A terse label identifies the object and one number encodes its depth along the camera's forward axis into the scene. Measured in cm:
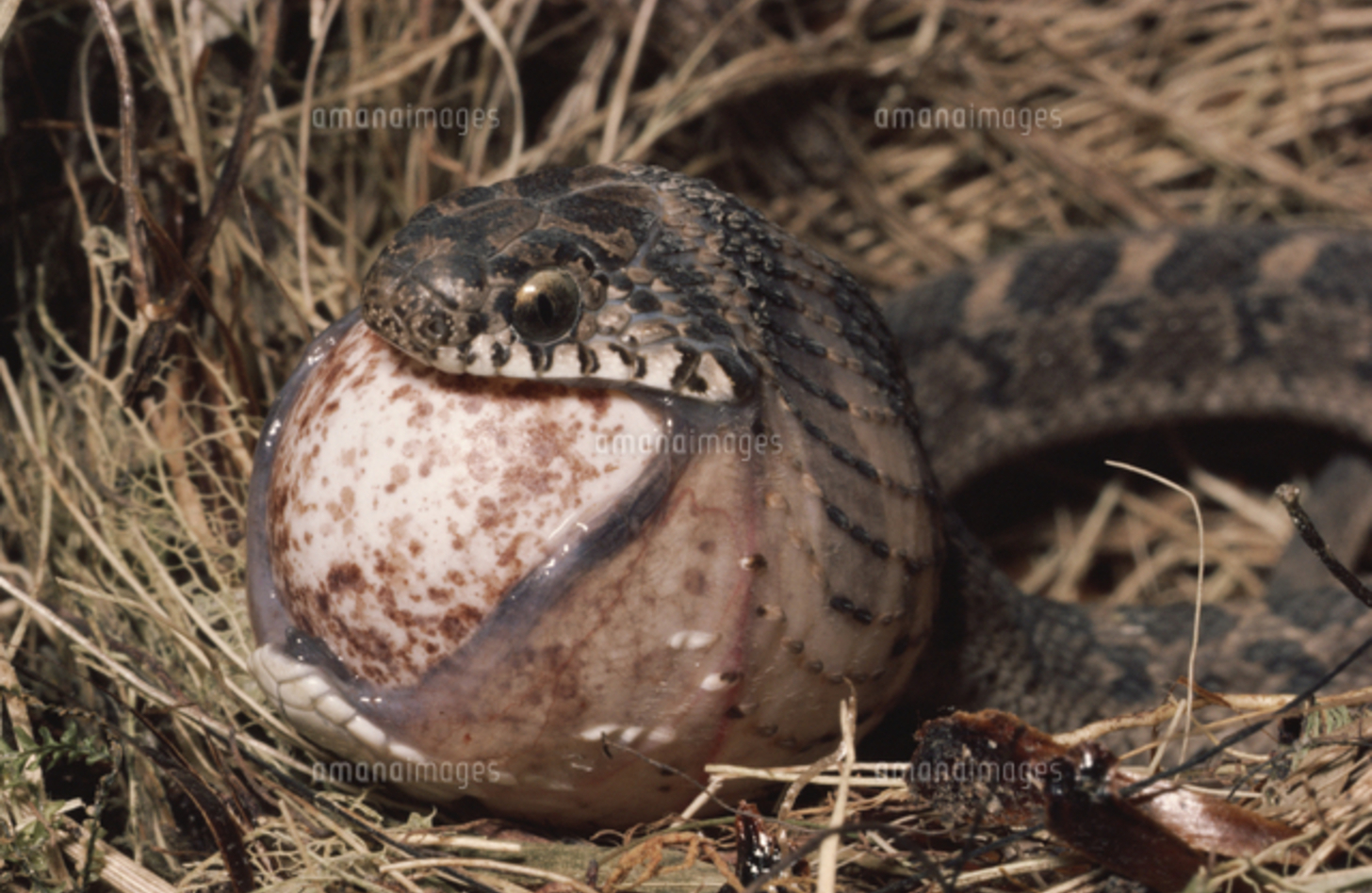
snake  39
